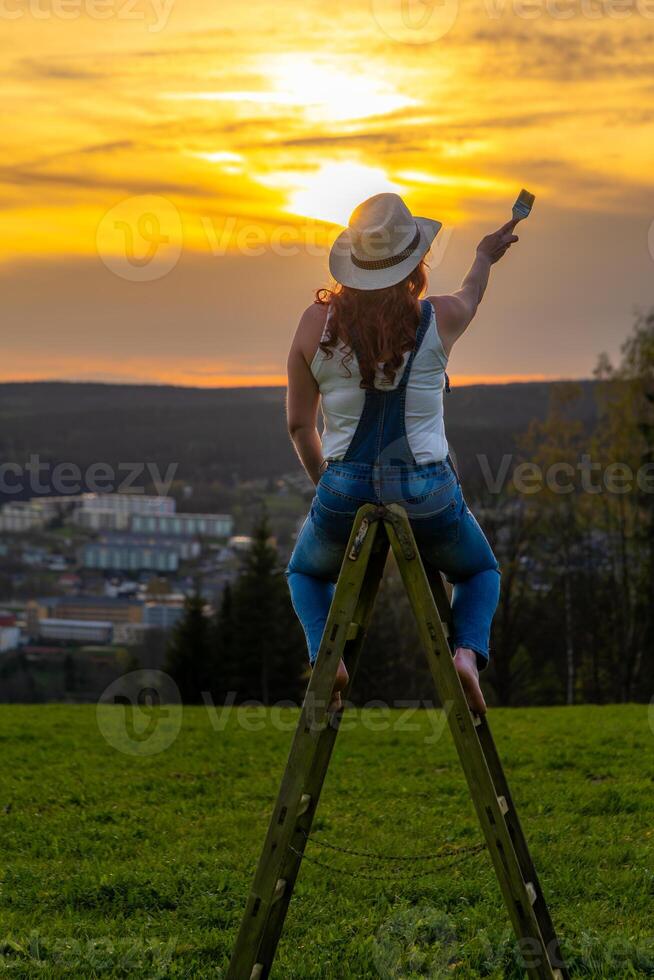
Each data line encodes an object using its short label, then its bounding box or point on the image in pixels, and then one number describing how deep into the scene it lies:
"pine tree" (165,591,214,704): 37.69
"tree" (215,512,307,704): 37.81
